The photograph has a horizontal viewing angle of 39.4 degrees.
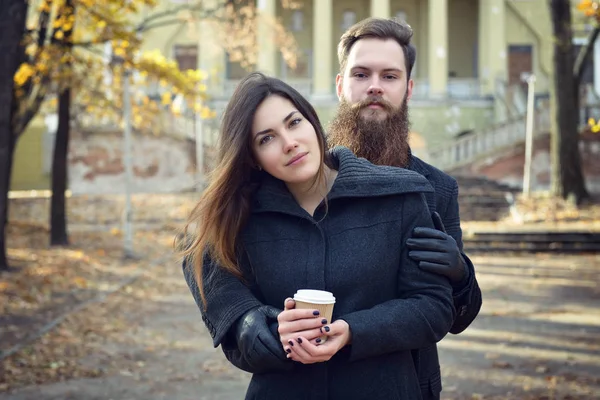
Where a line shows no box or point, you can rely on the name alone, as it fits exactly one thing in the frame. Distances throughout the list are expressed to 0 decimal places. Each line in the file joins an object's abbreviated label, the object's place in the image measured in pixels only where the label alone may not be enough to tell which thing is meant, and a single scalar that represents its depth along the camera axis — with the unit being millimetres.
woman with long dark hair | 2801
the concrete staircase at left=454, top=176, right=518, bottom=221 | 24797
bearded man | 3436
